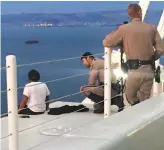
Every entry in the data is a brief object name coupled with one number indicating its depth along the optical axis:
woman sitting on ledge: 5.47
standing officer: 4.51
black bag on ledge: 5.59
